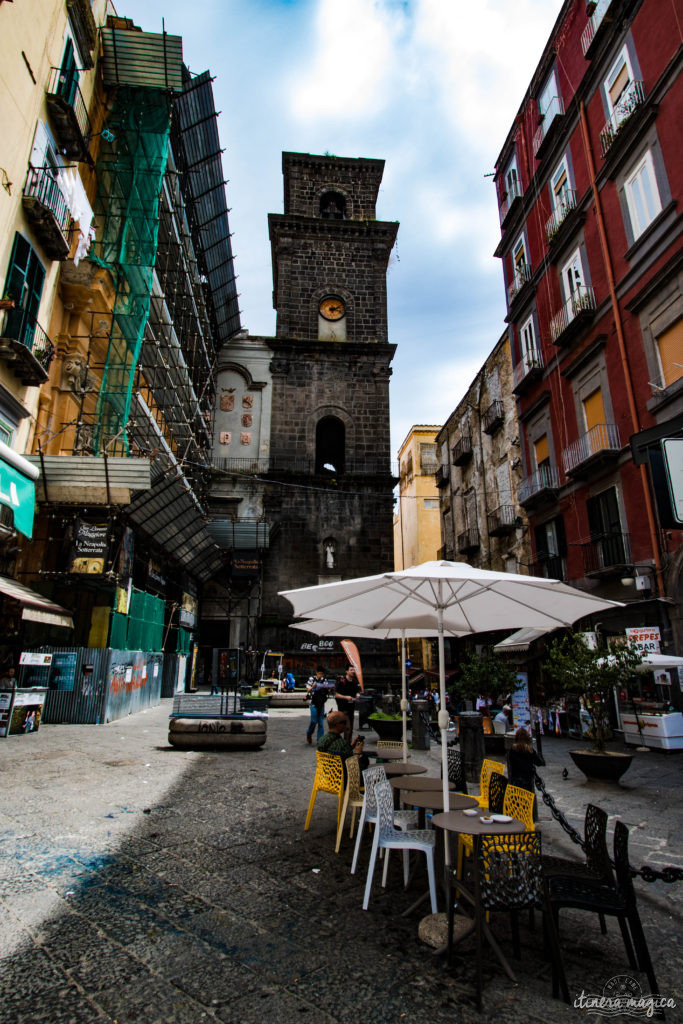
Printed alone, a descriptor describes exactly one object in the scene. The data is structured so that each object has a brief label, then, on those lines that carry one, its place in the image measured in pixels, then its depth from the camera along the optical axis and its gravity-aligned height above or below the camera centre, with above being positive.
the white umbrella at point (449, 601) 4.14 +0.63
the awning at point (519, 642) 16.09 +0.91
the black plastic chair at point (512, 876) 3.01 -1.11
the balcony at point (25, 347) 9.77 +6.01
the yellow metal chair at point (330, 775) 5.04 -0.97
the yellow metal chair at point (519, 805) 3.98 -0.96
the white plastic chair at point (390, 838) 3.64 -1.14
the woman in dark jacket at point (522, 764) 5.90 -0.97
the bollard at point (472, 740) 9.24 -1.13
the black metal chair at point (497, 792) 4.50 -0.97
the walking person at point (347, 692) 10.77 -0.40
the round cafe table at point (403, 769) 5.46 -0.96
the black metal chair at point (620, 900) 2.81 -1.19
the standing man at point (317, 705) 10.91 -0.66
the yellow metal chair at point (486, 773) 4.84 -0.90
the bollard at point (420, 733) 11.30 -1.25
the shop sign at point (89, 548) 12.28 +2.70
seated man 5.46 -0.70
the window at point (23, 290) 10.16 +7.10
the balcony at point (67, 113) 11.25 +11.24
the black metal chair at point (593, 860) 3.23 -1.12
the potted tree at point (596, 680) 7.89 -0.11
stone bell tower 25.20 +14.15
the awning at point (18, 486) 8.80 +3.07
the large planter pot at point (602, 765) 7.69 -1.28
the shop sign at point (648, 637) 11.81 +0.76
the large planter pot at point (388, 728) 11.28 -1.14
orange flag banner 9.43 +0.30
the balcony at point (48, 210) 10.41 +8.74
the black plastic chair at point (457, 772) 5.65 -1.02
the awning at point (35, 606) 9.82 +1.19
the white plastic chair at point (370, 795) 4.02 -0.88
